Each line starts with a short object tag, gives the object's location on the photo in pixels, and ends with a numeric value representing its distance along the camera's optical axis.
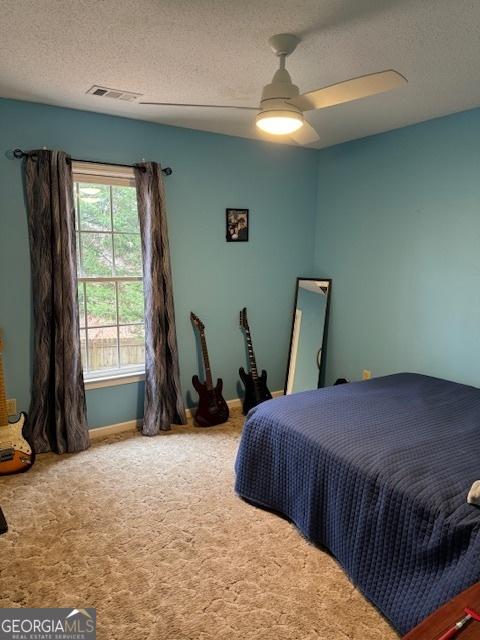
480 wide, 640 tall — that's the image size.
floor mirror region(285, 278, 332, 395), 4.23
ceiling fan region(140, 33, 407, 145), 1.88
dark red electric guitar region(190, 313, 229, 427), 3.64
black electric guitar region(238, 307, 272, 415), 3.92
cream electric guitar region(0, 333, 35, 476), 2.81
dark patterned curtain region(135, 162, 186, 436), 3.33
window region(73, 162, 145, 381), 3.30
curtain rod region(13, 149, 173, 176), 2.87
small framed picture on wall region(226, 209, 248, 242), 3.84
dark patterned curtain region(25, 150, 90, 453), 2.94
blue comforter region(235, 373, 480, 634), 1.62
